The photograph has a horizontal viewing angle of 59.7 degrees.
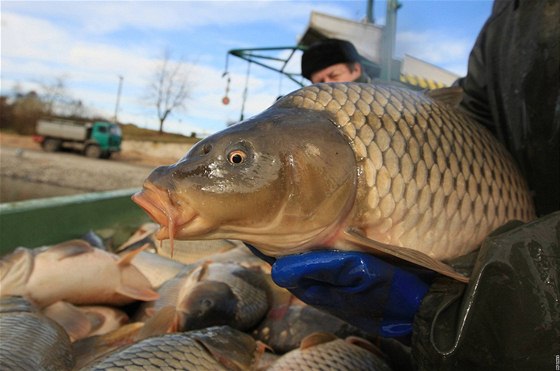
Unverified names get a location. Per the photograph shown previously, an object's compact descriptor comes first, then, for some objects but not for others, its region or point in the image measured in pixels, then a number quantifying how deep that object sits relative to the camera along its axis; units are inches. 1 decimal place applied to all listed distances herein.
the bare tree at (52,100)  1443.2
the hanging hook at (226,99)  537.1
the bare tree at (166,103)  1416.1
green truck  914.1
